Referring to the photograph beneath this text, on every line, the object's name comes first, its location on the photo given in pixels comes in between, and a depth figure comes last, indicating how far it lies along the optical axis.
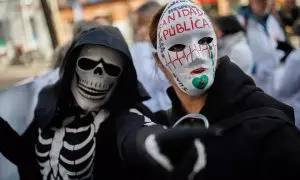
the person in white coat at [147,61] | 2.76
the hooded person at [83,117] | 1.86
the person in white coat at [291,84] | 2.41
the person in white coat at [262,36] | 3.58
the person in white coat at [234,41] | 3.03
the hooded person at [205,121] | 1.07
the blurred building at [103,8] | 16.78
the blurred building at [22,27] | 18.67
